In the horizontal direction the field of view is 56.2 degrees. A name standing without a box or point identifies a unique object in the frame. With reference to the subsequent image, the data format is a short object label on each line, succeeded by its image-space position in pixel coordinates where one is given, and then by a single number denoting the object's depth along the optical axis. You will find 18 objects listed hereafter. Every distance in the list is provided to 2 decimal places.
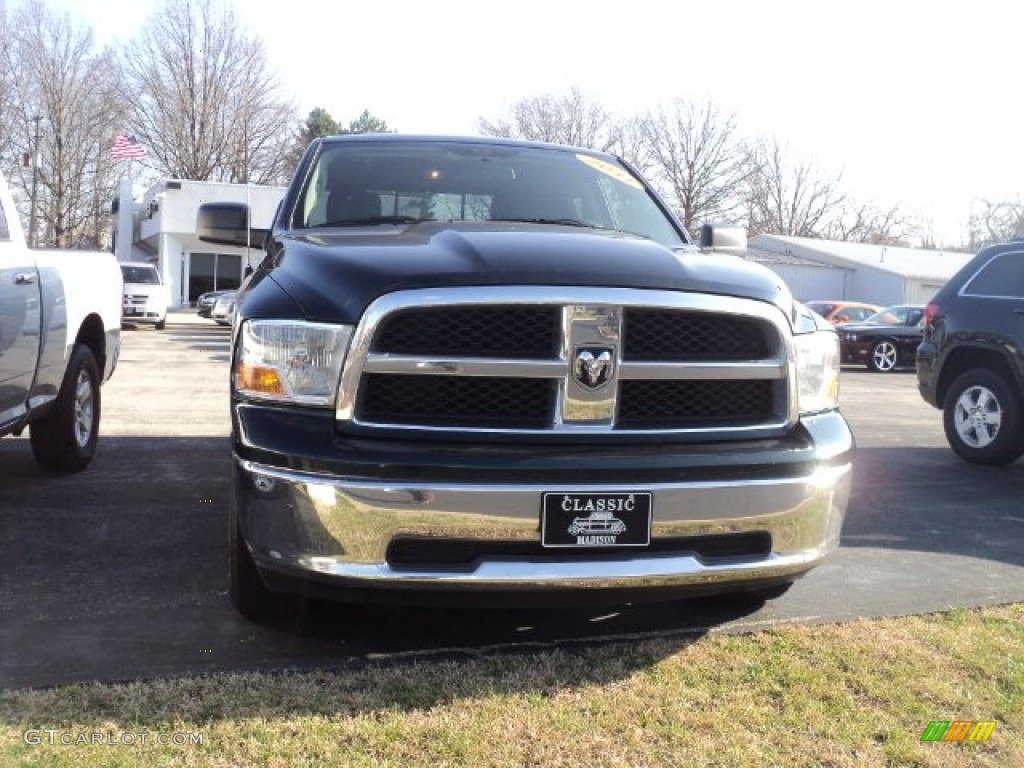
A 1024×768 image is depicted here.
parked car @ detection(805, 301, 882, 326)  22.41
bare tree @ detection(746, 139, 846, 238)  66.62
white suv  24.55
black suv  6.87
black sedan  19.19
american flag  33.75
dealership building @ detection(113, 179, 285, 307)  35.12
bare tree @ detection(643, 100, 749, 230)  59.78
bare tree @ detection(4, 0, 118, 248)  44.06
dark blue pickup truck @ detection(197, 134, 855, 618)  2.62
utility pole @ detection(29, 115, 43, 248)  42.25
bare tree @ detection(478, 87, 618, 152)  63.03
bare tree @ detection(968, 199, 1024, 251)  60.09
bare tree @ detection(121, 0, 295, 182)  50.72
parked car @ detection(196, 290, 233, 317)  28.02
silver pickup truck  4.53
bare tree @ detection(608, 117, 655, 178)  61.26
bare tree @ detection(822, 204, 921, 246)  68.31
